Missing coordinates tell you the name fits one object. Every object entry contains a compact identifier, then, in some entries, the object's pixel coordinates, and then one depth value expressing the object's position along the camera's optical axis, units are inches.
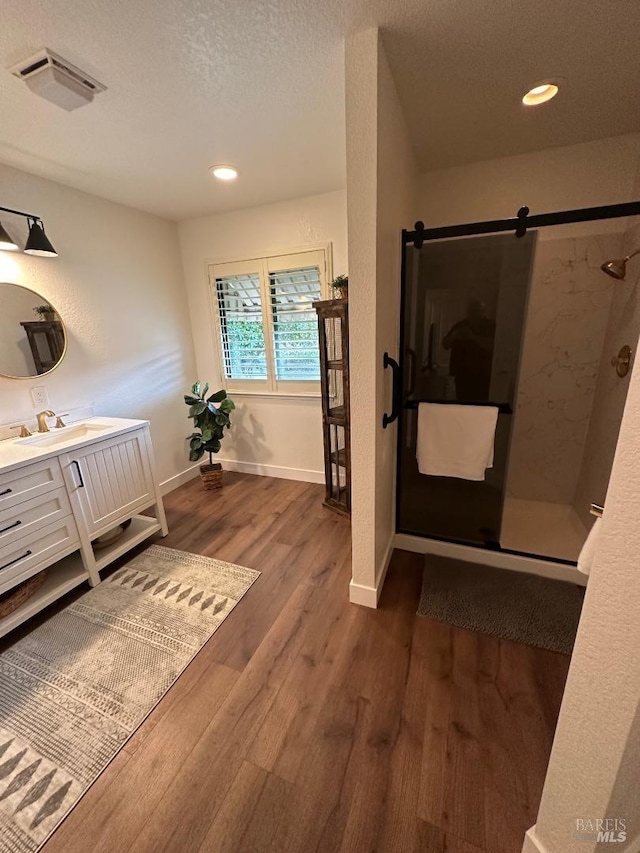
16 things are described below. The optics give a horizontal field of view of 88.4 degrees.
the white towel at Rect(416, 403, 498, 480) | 73.5
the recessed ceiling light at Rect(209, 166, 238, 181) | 81.3
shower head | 70.2
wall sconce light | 75.1
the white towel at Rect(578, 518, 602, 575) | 35.6
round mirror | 78.1
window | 109.7
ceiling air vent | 47.1
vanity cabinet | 62.1
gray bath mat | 60.7
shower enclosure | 68.0
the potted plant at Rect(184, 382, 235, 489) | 117.3
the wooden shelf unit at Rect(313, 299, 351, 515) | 89.1
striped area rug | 42.6
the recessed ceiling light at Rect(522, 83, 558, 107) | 57.8
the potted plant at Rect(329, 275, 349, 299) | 86.0
